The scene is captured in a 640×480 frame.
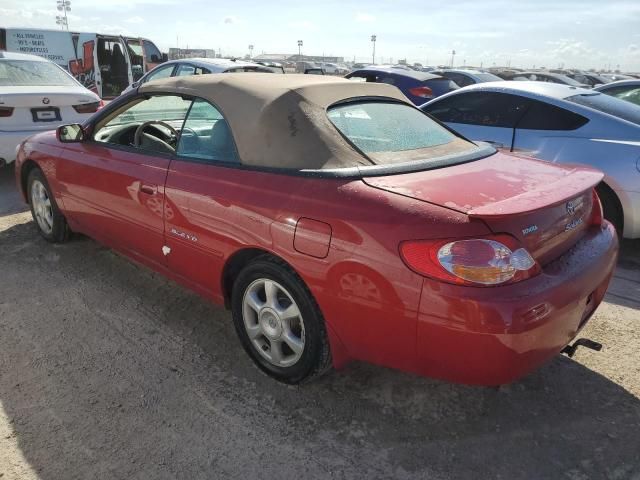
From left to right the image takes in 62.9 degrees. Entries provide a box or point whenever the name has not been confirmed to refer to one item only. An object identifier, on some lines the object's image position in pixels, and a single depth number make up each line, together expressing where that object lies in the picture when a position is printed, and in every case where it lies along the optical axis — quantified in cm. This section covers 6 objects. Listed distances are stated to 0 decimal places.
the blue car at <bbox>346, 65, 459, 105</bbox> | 920
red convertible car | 203
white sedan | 593
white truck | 1234
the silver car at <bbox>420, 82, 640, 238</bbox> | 437
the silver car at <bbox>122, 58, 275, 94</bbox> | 961
